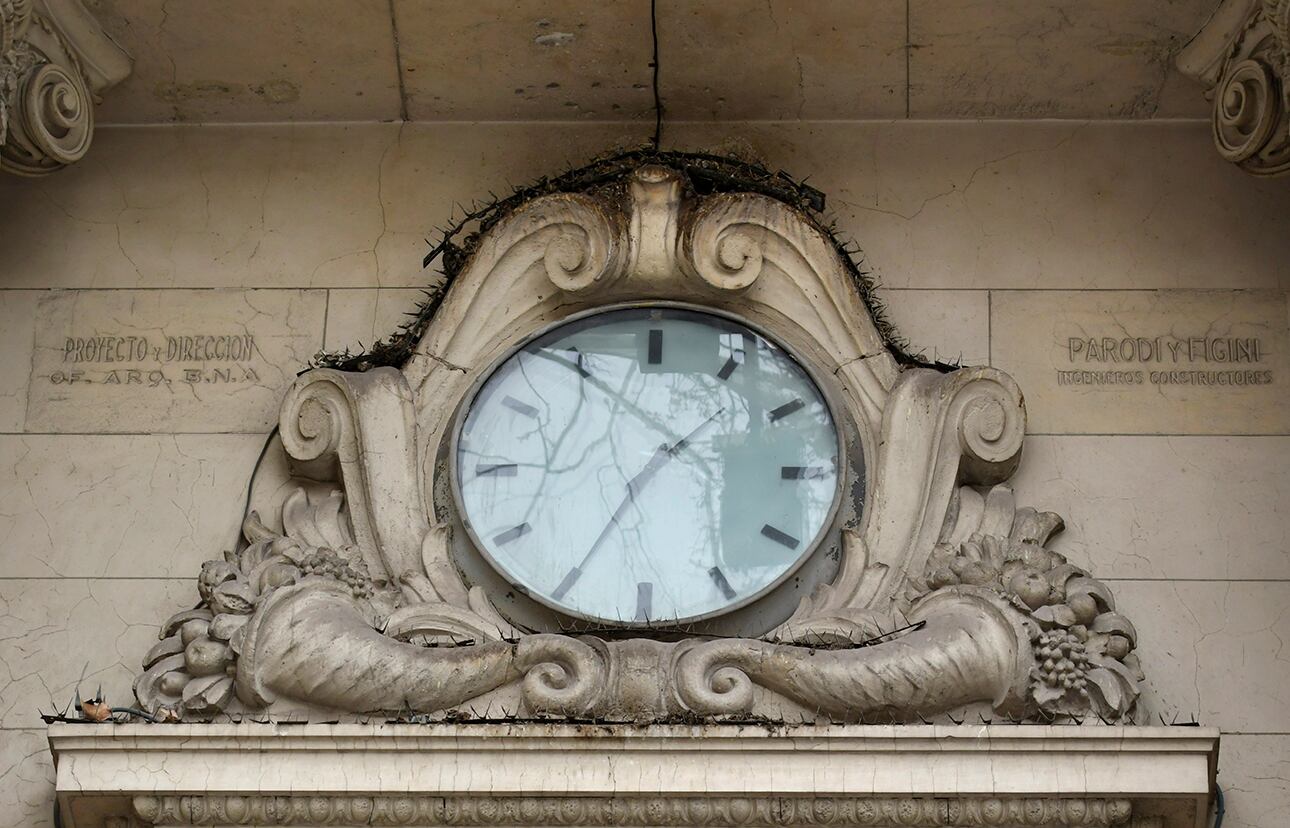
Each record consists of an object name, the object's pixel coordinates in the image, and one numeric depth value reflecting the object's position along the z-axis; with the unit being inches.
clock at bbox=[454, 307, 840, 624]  254.2
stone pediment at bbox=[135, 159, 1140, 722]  241.3
